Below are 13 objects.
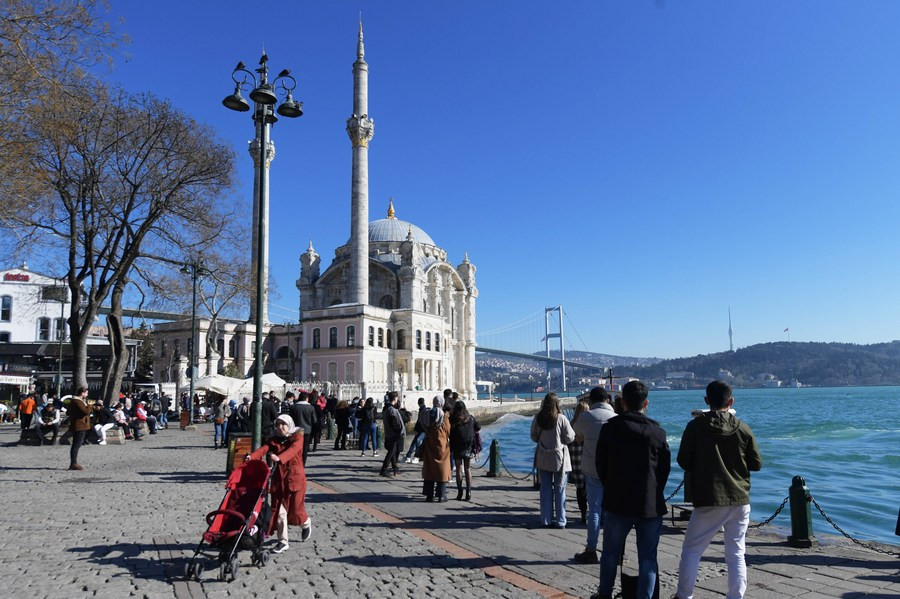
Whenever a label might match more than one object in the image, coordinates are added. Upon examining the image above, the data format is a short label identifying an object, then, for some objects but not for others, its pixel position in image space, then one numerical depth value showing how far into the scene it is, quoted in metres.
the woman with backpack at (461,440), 9.80
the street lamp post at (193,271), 22.48
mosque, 49.09
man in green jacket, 4.65
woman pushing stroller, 6.18
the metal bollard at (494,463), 12.80
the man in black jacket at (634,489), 4.65
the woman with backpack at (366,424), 16.09
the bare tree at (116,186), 18.33
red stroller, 5.45
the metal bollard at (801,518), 7.05
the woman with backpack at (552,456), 7.55
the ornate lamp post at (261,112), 10.30
